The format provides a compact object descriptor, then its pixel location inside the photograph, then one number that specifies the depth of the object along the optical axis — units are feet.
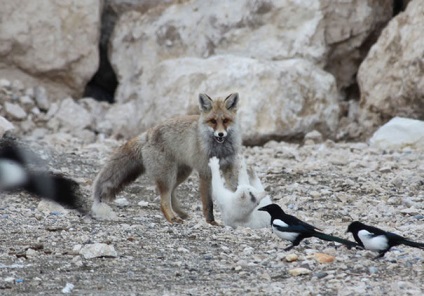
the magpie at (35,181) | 62.75
